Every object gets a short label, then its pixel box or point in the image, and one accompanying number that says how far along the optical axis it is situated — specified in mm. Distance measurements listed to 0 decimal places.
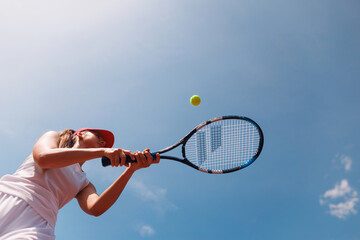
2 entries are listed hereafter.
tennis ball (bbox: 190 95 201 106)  6178
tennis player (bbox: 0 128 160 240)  2020
